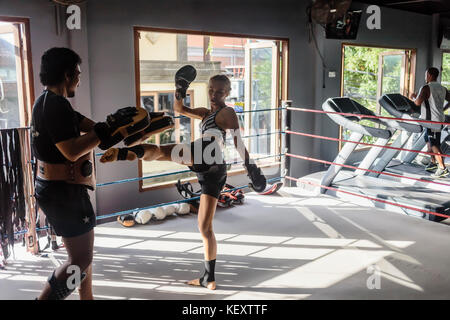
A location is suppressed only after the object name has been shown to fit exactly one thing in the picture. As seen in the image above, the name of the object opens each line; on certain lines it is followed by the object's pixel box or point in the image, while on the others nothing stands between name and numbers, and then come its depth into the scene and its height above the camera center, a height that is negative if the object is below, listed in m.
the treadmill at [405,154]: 5.37 -0.80
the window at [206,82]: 6.12 +0.24
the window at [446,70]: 9.48 +0.54
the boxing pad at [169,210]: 4.41 -1.15
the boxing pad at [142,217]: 4.21 -1.16
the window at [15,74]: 3.72 +0.21
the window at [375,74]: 8.22 +0.42
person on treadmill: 5.56 -0.15
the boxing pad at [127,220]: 4.16 -1.18
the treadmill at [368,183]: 4.55 -1.06
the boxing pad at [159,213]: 4.31 -1.15
